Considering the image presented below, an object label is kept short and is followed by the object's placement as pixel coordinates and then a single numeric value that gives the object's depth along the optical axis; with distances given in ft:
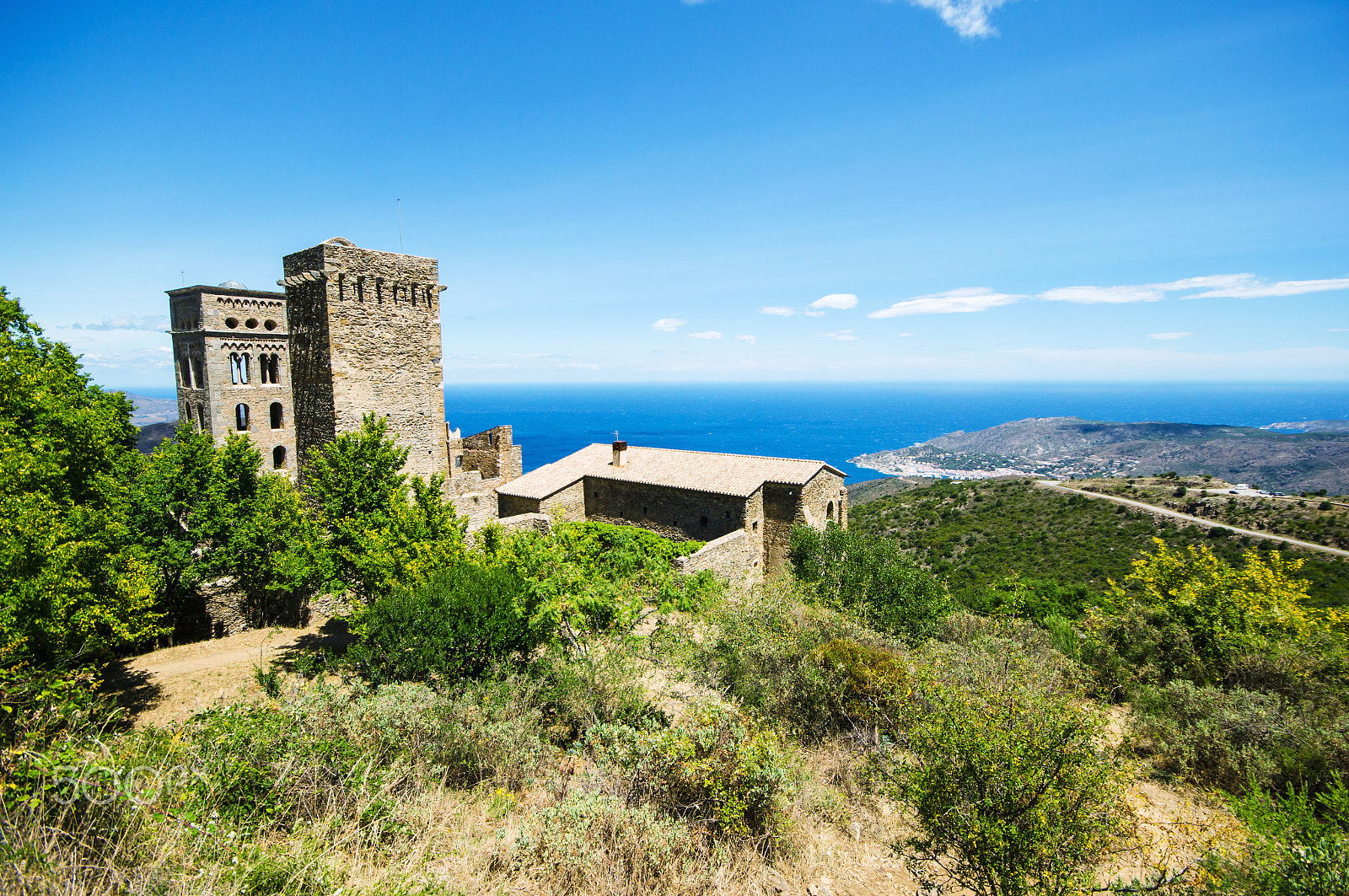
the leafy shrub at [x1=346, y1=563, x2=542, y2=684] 31.04
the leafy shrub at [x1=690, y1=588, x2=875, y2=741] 33.83
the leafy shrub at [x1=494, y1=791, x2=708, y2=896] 19.61
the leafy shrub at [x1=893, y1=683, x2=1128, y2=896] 18.01
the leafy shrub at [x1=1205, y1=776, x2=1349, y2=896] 16.75
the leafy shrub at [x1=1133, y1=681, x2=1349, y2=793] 30.17
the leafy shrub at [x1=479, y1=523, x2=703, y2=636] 36.09
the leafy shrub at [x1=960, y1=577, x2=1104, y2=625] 71.34
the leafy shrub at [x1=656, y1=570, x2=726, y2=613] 47.16
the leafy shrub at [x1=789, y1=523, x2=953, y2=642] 51.24
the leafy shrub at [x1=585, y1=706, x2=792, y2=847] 23.07
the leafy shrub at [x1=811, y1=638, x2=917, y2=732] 32.35
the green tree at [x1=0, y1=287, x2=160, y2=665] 28.48
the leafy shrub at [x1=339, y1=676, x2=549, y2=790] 24.16
